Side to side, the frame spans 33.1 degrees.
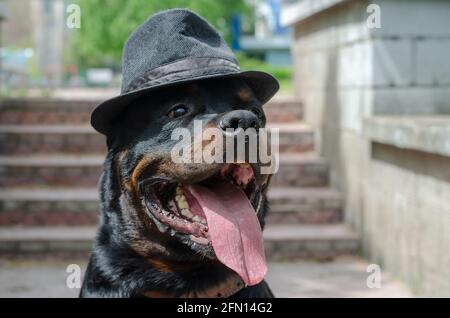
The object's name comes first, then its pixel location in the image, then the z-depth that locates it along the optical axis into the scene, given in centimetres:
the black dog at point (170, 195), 268
